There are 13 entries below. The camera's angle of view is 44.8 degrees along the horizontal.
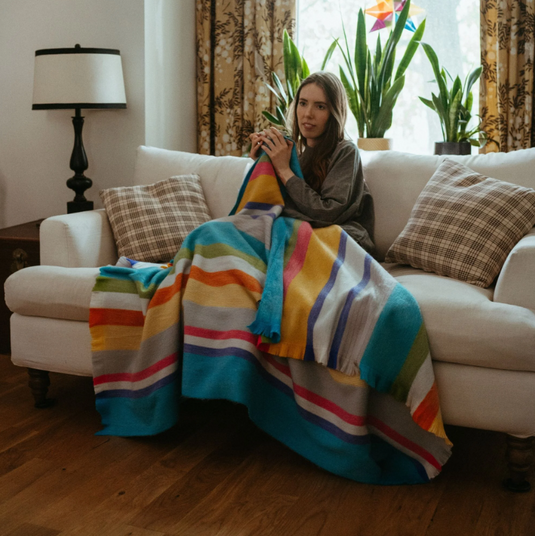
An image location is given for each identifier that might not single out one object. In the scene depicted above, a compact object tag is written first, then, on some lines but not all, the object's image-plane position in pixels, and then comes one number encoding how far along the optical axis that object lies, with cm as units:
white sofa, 168
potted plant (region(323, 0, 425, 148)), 318
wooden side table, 268
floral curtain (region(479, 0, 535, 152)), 319
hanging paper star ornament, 357
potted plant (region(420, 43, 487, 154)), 310
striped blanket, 170
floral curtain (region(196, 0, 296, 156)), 359
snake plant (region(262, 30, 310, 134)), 335
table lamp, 285
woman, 217
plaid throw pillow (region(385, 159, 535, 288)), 201
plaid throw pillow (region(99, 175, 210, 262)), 245
